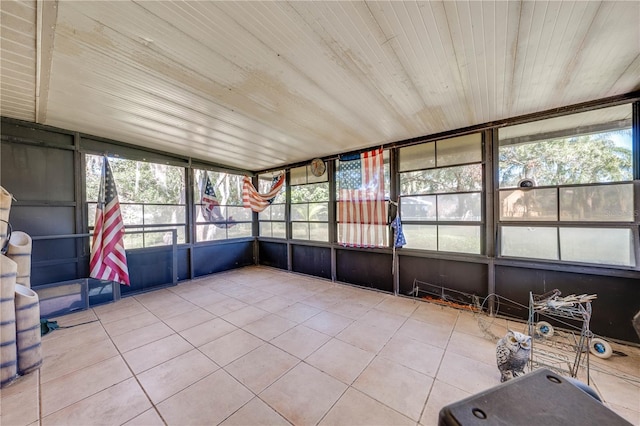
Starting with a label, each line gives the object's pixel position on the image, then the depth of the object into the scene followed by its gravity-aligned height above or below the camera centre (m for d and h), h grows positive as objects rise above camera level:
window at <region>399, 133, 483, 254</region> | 3.48 +0.27
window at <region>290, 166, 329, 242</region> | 5.19 +0.19
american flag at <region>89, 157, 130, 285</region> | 3.62 -0.35
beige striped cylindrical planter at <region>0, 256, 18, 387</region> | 1.98 -0.94
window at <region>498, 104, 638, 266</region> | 2.58 +0.23
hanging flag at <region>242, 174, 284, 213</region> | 6.08 +0.42
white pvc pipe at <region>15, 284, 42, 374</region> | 2.12 -1.07
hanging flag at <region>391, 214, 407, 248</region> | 4.02 -0.39
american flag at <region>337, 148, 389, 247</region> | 4.26 +0.21
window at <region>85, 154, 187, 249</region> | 3.86 +0.37
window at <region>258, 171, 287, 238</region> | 6.01 +0.02
